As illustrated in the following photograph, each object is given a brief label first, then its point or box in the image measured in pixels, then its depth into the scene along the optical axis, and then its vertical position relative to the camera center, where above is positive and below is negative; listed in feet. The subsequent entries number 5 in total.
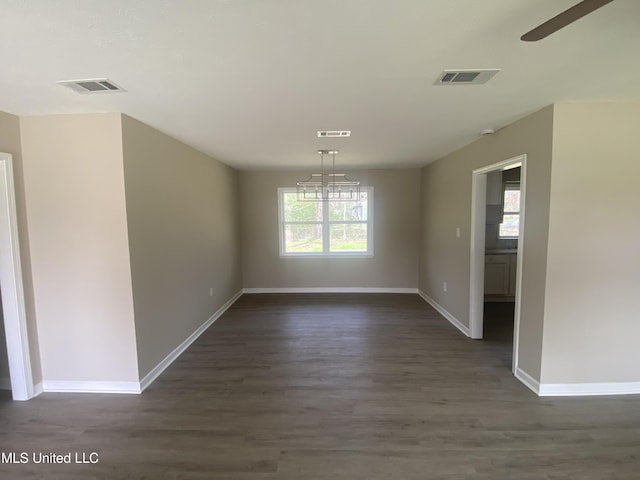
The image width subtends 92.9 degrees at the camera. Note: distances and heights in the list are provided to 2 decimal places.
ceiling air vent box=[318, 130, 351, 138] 9.71 +2.66
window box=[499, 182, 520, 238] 17.49 +0.10
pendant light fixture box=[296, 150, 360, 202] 18.53 +1.78
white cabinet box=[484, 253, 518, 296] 16.71 -3.37
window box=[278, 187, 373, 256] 19.44 -0.77
